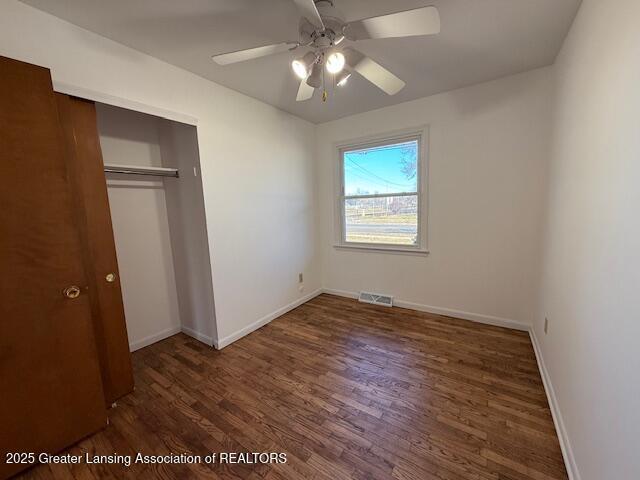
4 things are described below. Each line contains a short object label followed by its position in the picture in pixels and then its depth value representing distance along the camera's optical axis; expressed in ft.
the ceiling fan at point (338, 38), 3.80
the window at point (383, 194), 10.37
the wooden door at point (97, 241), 5.46
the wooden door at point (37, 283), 4.17
